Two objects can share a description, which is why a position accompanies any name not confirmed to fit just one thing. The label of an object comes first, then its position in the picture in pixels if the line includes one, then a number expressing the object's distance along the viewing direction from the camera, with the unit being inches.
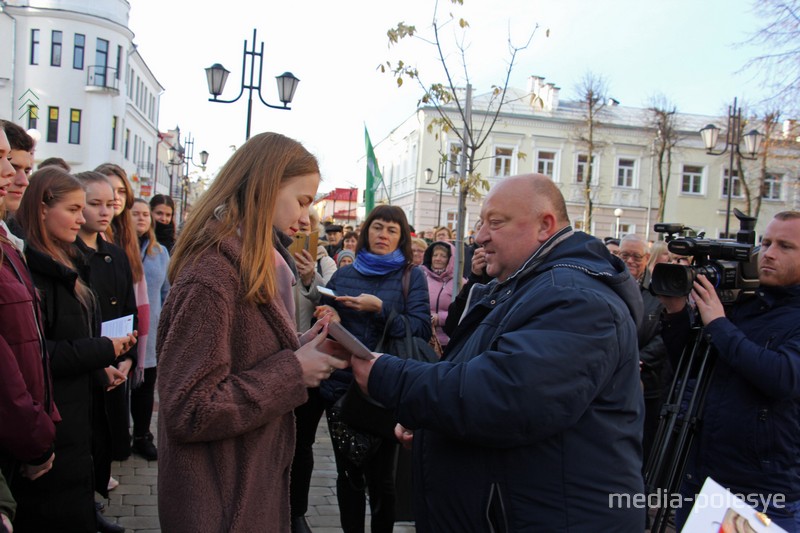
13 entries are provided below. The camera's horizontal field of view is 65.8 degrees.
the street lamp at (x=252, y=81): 499.5
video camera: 121.6
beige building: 1626.5
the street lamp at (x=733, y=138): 687.7
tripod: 124.2
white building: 1594.5
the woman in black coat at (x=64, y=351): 112.3
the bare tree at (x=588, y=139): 1448.1
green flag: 424.5
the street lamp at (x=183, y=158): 1522.9
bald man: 73.9
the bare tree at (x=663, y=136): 1497.3
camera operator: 115.6
